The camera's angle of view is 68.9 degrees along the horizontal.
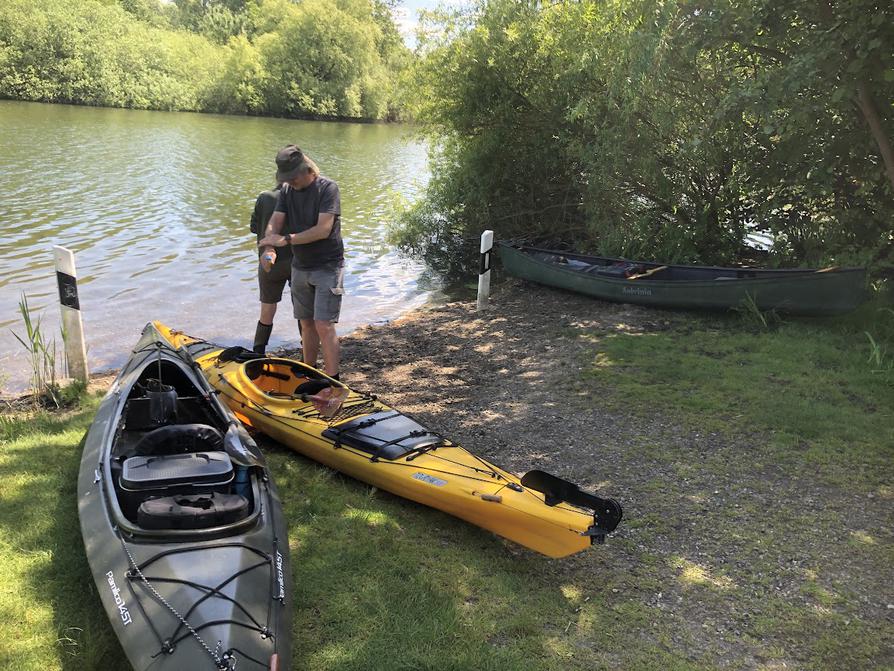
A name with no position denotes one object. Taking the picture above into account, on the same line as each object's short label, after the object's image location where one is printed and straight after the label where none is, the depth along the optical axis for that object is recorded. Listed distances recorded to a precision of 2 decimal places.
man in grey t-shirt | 5.49
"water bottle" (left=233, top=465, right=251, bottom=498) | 3.84
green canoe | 7.38
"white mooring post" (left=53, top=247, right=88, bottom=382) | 5.95
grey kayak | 2.76
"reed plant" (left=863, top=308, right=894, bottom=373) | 6.25
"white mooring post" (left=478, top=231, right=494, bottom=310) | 9.17
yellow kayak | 3.63
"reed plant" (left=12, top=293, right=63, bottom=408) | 6.05
